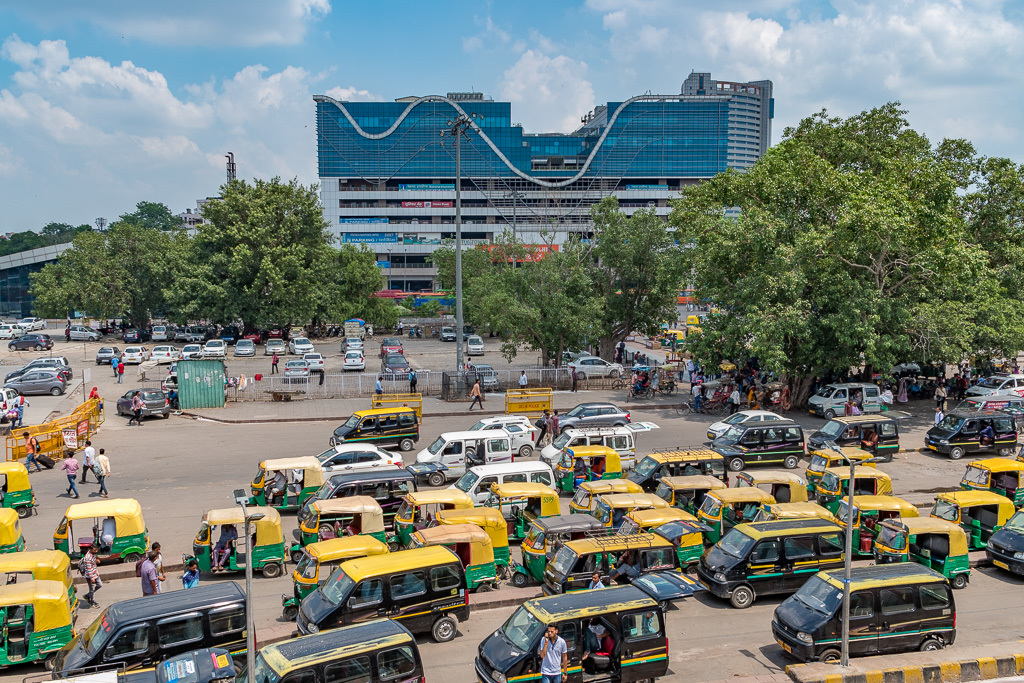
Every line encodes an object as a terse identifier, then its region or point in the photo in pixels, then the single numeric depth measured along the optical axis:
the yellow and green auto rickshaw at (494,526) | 15.41
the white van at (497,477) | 18.77
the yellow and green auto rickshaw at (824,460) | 20.66
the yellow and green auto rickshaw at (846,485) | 18.99
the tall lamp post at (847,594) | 11.41
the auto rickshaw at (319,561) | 13.52
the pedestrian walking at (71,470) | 21.11
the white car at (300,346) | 57.31
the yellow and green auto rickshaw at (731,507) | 16.75
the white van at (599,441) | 23.58
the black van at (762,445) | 24.05
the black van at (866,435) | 25.03
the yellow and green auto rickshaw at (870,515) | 16.39
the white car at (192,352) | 52.06
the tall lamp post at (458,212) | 37.16
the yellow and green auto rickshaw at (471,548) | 14.29
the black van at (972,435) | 25.59
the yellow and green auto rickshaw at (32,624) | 11.70
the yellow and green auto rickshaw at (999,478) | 19.34
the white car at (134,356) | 51.12
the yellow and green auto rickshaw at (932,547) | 15.08
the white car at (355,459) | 21.88
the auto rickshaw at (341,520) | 16.08
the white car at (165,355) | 51.00
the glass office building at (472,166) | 115.19
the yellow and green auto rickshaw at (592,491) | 18.28
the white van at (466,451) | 23.17
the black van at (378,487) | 18.28
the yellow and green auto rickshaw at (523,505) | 17.31
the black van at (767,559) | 14.09
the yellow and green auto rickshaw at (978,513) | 17.05
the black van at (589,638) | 10.69
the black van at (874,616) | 11.86
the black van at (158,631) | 10.86
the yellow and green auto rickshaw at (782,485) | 19.02
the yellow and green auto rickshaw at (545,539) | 14.94
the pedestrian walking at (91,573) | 14.32
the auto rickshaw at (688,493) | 18.47
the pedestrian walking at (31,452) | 24.55
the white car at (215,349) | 53.75
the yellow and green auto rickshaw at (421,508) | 16.59
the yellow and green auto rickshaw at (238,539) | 15.60
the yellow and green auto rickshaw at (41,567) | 13.18
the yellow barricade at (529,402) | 33.62
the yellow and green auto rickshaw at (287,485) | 19.78
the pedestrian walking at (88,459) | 22.04
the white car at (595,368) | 41.03
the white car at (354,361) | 47.80
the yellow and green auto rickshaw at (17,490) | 19.39
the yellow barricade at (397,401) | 31.78
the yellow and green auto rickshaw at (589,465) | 21.70
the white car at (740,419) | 26.98
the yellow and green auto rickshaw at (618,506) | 16.78
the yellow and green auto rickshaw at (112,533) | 16.14
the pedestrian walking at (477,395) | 34.38
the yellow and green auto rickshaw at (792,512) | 15.84
